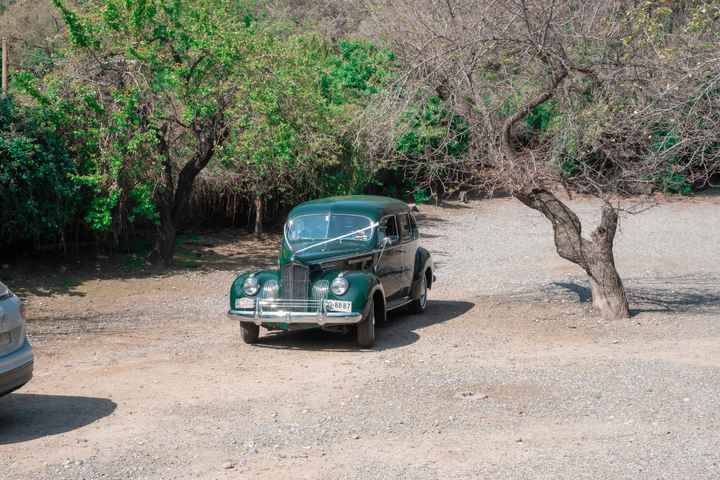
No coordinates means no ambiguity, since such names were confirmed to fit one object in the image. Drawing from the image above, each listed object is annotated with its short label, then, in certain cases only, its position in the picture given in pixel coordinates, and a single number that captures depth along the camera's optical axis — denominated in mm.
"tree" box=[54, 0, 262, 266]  16953
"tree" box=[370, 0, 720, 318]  12352
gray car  7250
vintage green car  11023
